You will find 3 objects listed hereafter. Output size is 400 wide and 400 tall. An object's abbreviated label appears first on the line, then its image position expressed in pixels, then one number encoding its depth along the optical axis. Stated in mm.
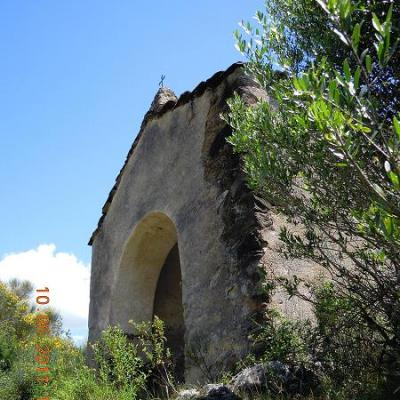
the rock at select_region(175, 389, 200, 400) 3936
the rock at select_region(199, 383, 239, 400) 3674
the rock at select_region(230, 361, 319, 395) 3664
